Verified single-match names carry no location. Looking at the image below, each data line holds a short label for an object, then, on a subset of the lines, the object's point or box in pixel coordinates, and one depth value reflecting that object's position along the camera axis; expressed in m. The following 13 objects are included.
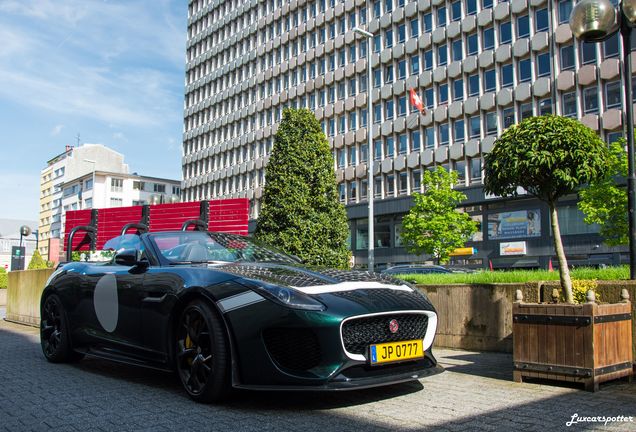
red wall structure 13.19
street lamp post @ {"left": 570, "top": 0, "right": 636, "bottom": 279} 6.53
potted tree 5.05
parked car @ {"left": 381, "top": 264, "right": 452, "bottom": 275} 24.83
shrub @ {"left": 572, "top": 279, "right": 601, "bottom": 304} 5.65
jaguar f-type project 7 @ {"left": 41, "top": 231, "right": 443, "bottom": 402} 4.21
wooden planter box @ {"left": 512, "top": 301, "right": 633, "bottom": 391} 5.00
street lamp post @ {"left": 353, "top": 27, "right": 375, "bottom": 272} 27.48
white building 104.50
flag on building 40.41
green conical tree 11.08
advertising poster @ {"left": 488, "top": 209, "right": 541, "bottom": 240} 39.75
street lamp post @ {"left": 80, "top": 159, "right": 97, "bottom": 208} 97.61
